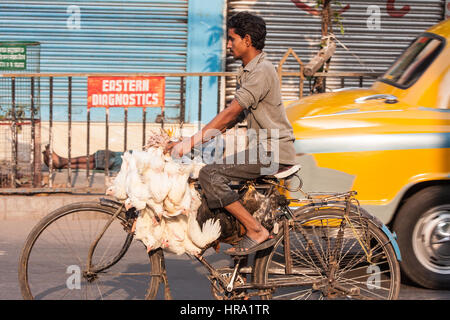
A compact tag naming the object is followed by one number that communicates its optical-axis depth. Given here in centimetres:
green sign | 901
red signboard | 836
